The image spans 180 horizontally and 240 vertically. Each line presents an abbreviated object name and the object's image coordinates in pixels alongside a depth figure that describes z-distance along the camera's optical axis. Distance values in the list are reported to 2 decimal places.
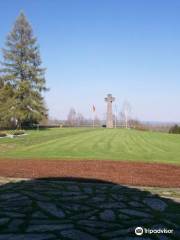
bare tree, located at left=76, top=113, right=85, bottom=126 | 106.69
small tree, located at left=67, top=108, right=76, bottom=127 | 106.72
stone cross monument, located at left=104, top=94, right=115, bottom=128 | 62.31
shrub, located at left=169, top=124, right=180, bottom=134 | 49.01
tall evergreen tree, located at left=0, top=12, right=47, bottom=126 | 43.88
